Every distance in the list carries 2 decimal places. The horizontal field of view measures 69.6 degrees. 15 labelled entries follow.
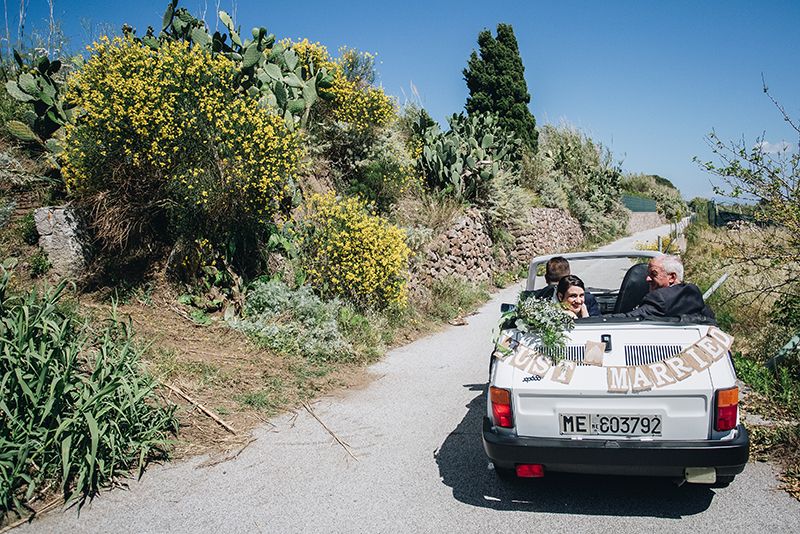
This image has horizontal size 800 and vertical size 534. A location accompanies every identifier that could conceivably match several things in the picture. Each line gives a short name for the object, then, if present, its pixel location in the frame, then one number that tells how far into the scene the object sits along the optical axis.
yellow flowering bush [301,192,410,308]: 9.48
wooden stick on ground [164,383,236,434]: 5.59
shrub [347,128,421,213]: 13.02
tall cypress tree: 24.95
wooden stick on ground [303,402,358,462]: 5.37
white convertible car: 3.62
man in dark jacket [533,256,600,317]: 5.82
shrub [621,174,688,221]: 46.69
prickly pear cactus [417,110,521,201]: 15.40
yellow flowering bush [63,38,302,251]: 7.39
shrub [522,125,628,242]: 23.97
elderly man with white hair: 4.75
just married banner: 3.71
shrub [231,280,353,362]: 7.95
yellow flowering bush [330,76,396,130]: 12.97
